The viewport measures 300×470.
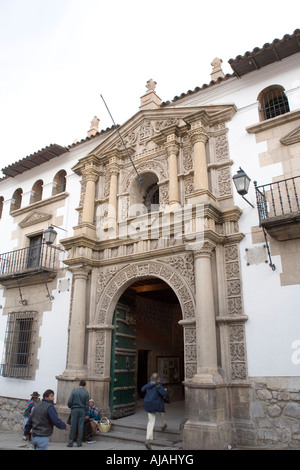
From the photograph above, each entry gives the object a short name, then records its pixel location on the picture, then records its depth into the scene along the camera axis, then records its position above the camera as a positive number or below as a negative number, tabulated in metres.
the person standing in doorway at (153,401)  7.02 -0.53
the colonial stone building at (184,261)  6.88 +2.46
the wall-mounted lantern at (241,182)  7.16 +3.43
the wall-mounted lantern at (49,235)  9.46 +3.26
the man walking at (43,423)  5.29 -0.69
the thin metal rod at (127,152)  9.54 +5.41
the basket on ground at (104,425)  8.15 -1.09
